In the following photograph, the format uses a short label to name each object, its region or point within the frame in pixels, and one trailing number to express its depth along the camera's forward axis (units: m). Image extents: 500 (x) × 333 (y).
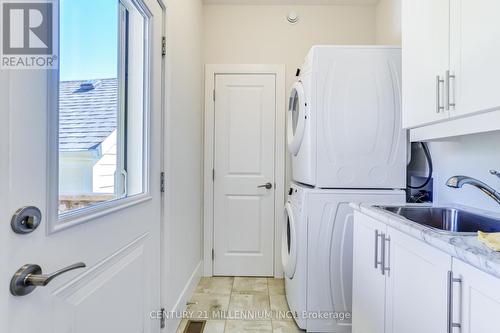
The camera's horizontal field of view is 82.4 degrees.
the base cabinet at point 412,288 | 0.78
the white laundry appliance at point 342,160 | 1.90
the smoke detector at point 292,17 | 2.86
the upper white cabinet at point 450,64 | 1.02
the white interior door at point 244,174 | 2.90
